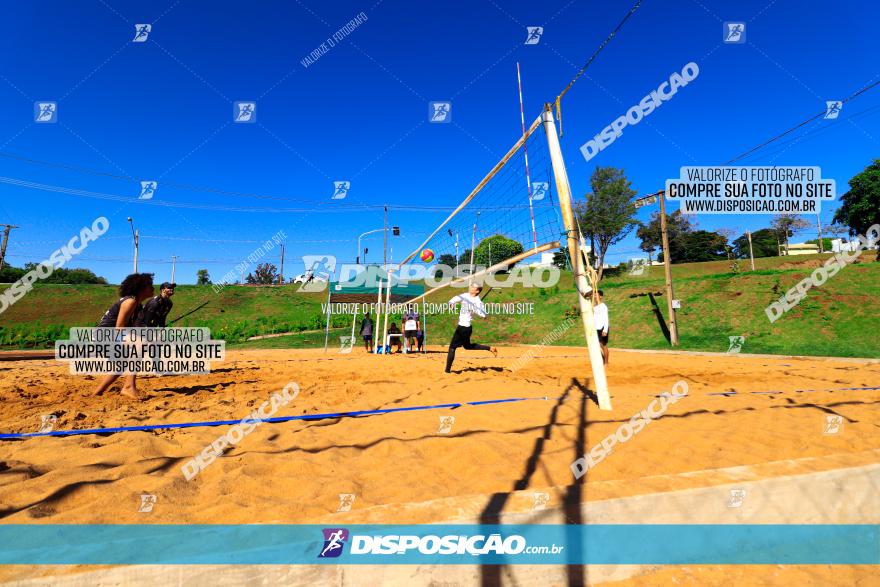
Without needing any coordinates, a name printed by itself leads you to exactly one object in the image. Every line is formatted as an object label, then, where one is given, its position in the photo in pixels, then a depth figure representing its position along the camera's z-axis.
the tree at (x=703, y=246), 54.12
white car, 36.34
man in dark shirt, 5.46
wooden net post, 4.25
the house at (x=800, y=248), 64.30
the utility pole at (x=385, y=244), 23.75
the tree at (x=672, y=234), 52.09
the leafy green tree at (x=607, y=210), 40.19
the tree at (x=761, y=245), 58.72
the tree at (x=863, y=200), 30.64
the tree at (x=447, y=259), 60.28
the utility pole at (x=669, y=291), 13.55
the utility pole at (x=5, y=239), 22.92
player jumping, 7.11
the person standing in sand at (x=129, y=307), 4.98
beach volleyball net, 4.25
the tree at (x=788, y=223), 52.28
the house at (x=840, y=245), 49.56
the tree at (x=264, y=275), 64.50
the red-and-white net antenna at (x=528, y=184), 6.52
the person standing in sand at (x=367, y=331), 15.68
